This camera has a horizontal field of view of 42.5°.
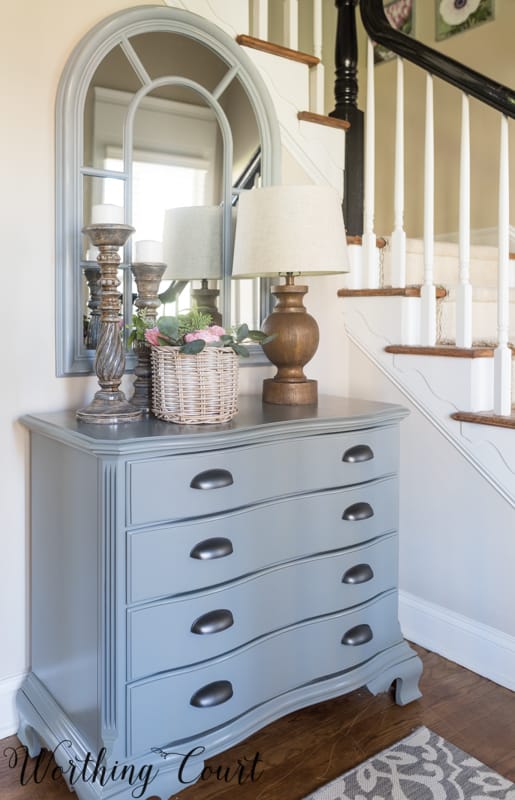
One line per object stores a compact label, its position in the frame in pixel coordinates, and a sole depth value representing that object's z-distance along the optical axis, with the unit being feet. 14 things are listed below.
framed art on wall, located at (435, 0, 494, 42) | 10.36
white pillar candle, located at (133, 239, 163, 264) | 5.71
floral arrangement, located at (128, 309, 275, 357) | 5.13
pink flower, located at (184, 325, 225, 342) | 5.14
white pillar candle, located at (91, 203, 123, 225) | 5.09
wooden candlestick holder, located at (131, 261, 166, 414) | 5.68
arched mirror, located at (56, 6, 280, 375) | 5.84
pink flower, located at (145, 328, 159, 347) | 5.32
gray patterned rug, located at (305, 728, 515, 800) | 5.00
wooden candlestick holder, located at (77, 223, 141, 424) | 5.10
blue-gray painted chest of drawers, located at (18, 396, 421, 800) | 4.56
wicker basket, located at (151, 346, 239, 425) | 5.11
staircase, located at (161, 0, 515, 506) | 6.56
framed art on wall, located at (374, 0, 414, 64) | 11.55
